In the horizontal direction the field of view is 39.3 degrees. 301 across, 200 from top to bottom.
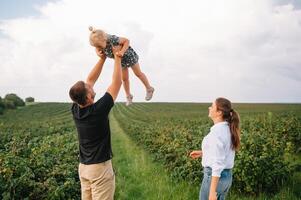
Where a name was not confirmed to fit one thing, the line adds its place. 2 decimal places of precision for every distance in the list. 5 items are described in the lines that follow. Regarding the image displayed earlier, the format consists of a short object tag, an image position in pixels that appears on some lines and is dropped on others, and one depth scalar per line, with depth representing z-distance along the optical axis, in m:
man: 4.27
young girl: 4.38
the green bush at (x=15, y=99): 67.12
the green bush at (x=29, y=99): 90.81
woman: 4.43
